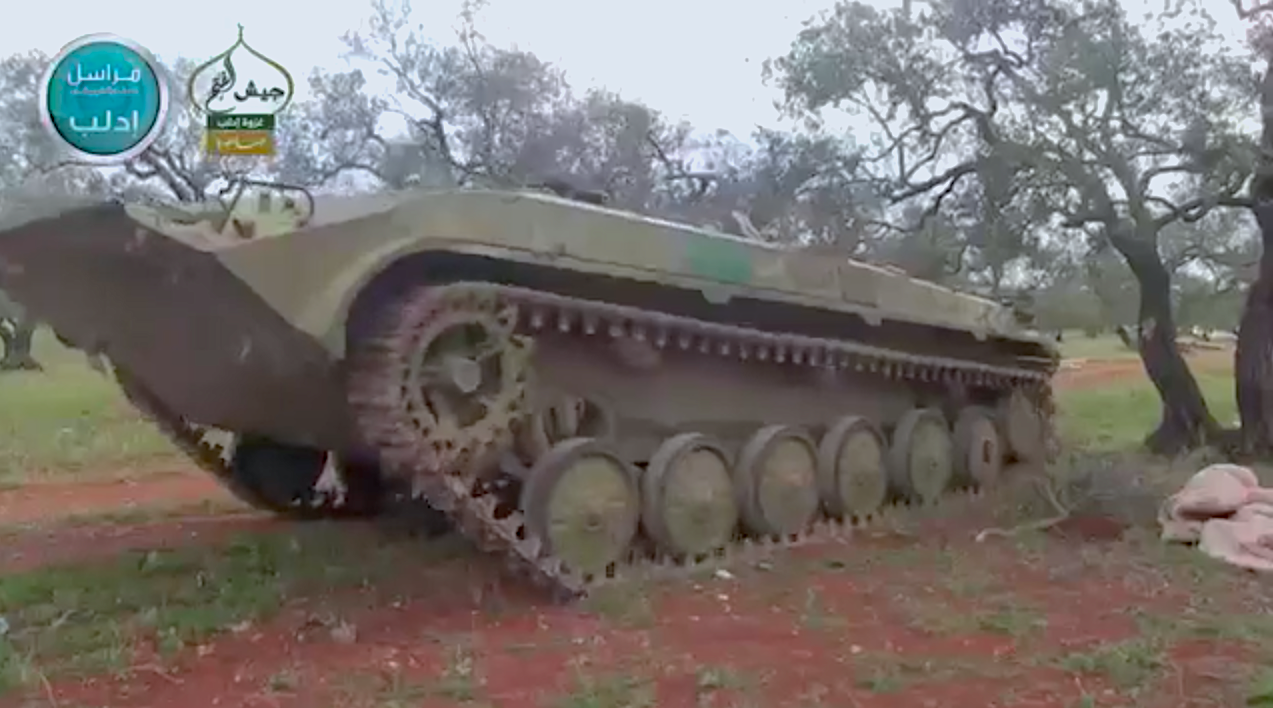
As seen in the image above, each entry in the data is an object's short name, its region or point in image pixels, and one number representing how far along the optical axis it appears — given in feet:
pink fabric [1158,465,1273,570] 29.63
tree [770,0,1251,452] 48.11
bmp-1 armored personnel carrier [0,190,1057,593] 23.00
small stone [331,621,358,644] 22.61
